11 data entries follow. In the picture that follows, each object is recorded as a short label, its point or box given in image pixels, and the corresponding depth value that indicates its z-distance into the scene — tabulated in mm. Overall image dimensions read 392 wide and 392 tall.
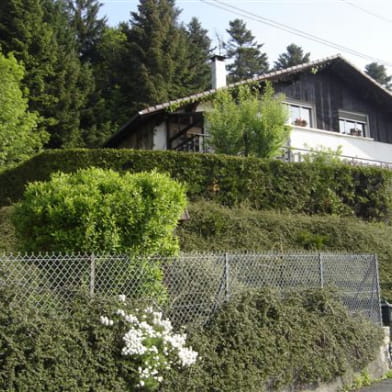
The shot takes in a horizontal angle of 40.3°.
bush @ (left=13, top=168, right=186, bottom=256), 5943
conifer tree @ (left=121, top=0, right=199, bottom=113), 31422
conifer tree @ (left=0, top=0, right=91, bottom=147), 28109
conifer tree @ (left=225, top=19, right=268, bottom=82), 45781
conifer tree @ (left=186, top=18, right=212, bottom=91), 35469
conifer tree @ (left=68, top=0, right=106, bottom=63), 37531
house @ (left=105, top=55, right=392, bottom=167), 19672
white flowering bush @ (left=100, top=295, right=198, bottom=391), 5000
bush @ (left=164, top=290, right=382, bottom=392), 5742
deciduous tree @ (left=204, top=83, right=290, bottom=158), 16547
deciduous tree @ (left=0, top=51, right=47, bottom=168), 21531
